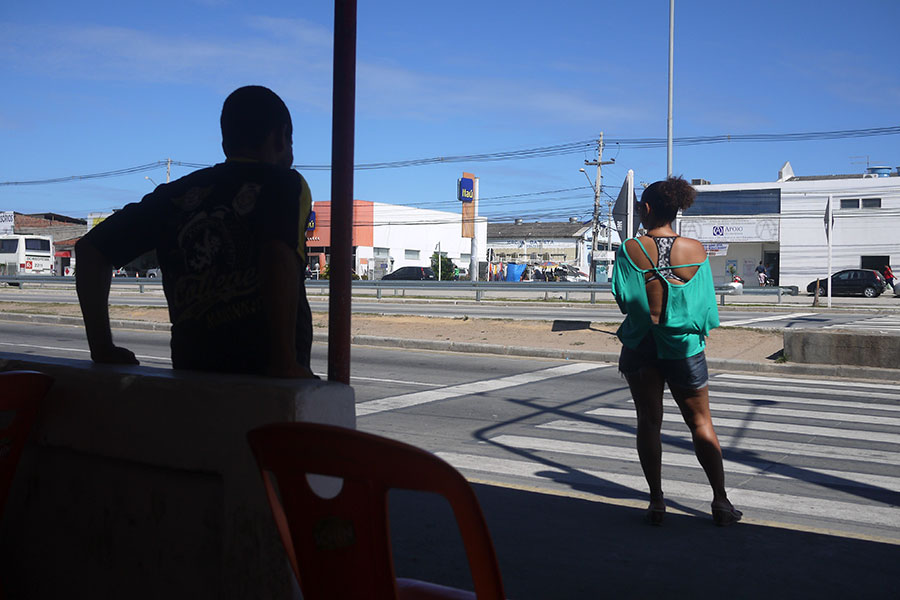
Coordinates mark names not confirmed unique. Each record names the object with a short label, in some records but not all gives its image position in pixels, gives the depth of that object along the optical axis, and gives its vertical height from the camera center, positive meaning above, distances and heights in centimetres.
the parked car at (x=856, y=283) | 4197 -19
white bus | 4822 +84
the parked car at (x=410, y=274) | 5122 -6
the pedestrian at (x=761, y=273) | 4672 +28
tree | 5593 +32
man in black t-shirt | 238 +7
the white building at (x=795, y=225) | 4950 +332
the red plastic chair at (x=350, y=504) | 134 -42
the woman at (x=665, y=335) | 433 -31
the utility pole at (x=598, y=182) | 5516 +627
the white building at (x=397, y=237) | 5972 +285
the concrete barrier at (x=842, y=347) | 1173 -100
